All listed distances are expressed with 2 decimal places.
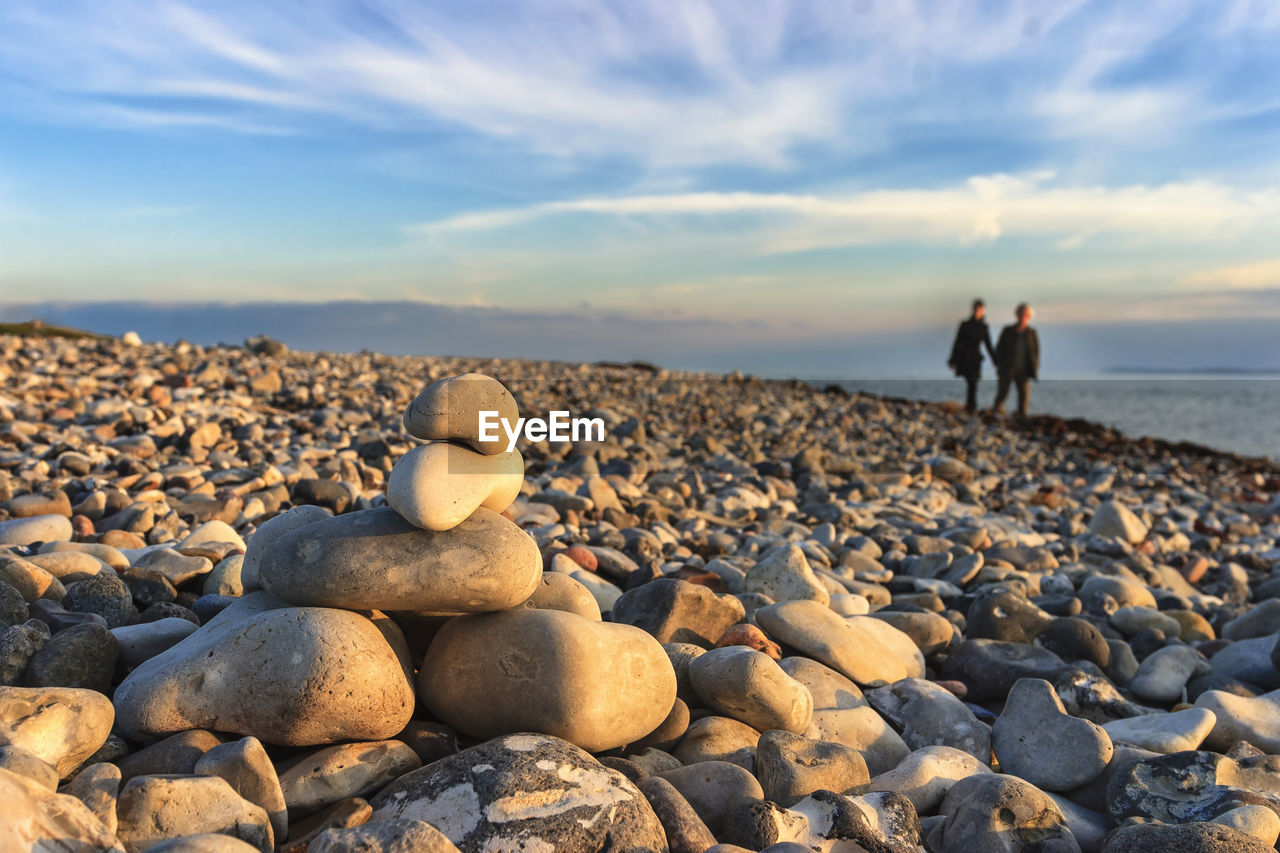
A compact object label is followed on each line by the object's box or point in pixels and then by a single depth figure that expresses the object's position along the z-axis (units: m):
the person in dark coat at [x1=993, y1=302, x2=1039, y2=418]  16.55
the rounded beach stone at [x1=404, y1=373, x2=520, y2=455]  2.75
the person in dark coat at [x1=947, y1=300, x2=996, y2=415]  17.27
